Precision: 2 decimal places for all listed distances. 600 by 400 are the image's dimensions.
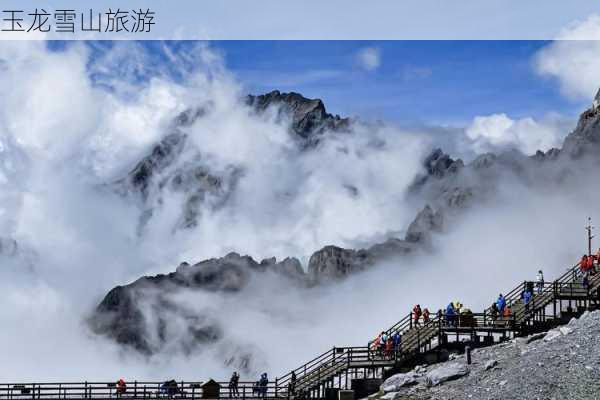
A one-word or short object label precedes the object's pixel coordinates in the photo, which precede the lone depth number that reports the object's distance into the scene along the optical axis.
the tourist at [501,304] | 52.86
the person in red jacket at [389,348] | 51.88
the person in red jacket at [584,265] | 53.75
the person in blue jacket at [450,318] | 52.25
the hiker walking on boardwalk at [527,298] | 51.98
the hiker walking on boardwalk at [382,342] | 52.58
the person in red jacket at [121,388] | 54.03
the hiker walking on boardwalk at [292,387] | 52.12
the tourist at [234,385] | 52.65
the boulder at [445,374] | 45.94
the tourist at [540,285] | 52.97
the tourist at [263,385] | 52.80
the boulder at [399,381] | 47.69
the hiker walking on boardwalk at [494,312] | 52.08
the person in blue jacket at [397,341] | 52.03
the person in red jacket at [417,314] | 54.94
